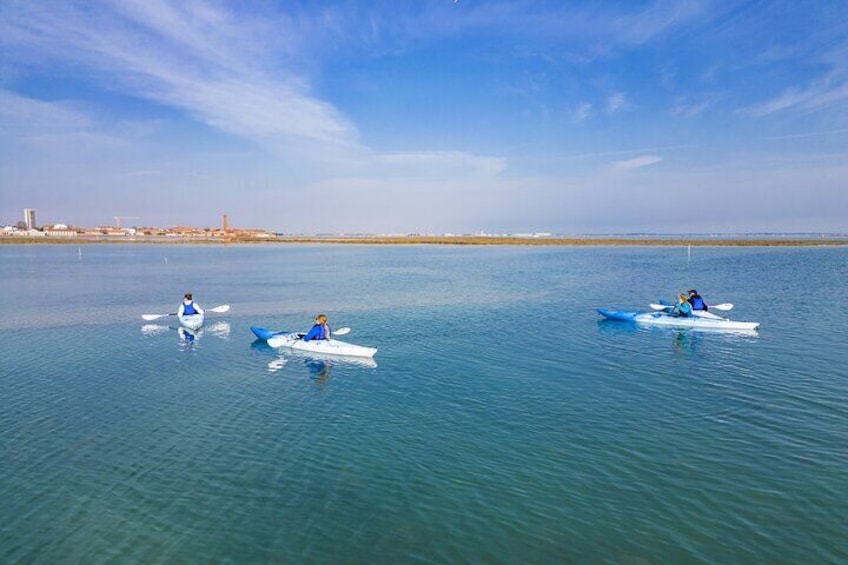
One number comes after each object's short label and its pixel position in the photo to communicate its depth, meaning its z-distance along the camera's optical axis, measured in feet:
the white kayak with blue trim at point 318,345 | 70.54
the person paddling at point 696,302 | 90.48
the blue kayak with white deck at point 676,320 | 86.07
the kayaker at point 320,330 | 71.98
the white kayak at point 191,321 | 90.74
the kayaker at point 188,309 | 91.61
